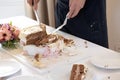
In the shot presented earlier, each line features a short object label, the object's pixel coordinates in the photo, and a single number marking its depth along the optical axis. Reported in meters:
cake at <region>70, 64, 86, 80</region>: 0.92
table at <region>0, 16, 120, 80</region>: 0.98
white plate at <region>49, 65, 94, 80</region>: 0.94
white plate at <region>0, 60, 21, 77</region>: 1.00
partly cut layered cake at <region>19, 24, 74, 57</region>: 1.15
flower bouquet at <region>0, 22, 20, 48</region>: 1.26
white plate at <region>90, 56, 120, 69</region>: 1.03
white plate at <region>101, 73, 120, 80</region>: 0.95
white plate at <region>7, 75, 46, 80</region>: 0.93
